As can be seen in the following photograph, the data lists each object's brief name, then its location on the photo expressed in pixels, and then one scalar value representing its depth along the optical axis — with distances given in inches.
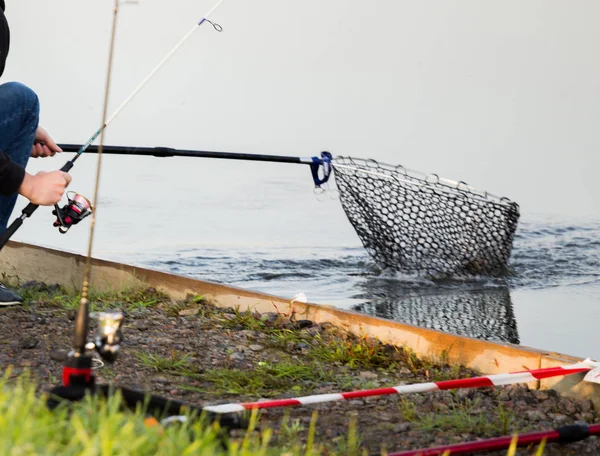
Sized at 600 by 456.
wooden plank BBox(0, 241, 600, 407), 227.3
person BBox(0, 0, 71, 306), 235.1
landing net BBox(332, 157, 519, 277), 437.4
